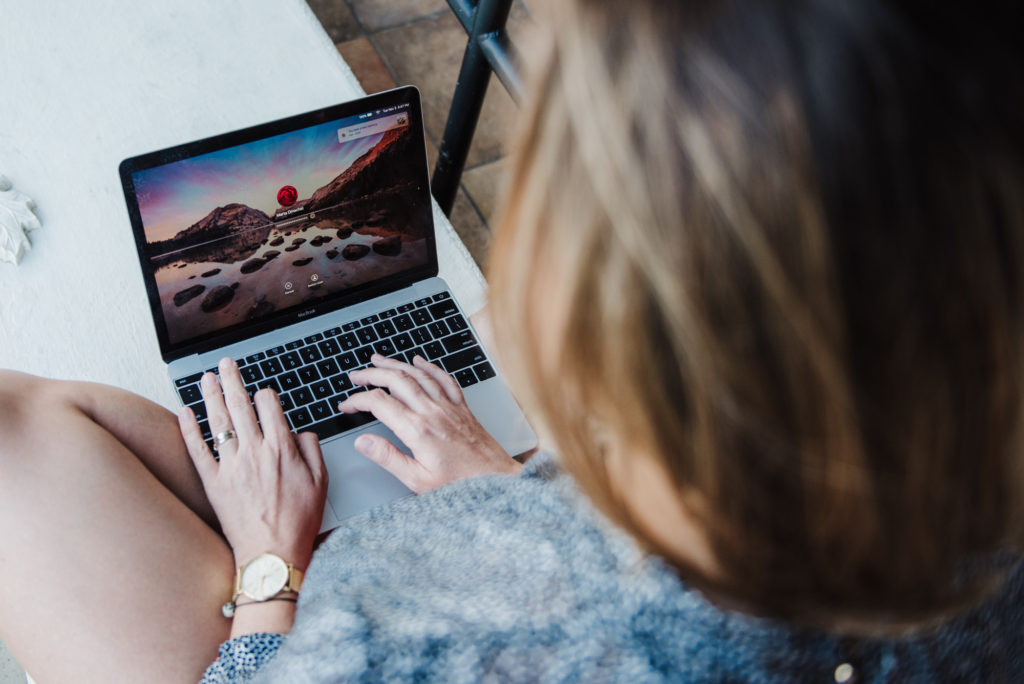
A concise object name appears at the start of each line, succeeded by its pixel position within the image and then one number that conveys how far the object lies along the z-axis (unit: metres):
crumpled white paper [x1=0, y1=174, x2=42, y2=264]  0.82
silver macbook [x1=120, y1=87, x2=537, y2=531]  0.73
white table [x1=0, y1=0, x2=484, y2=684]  0.81
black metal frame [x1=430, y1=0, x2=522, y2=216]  0.95
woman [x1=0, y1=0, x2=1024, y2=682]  0.28
